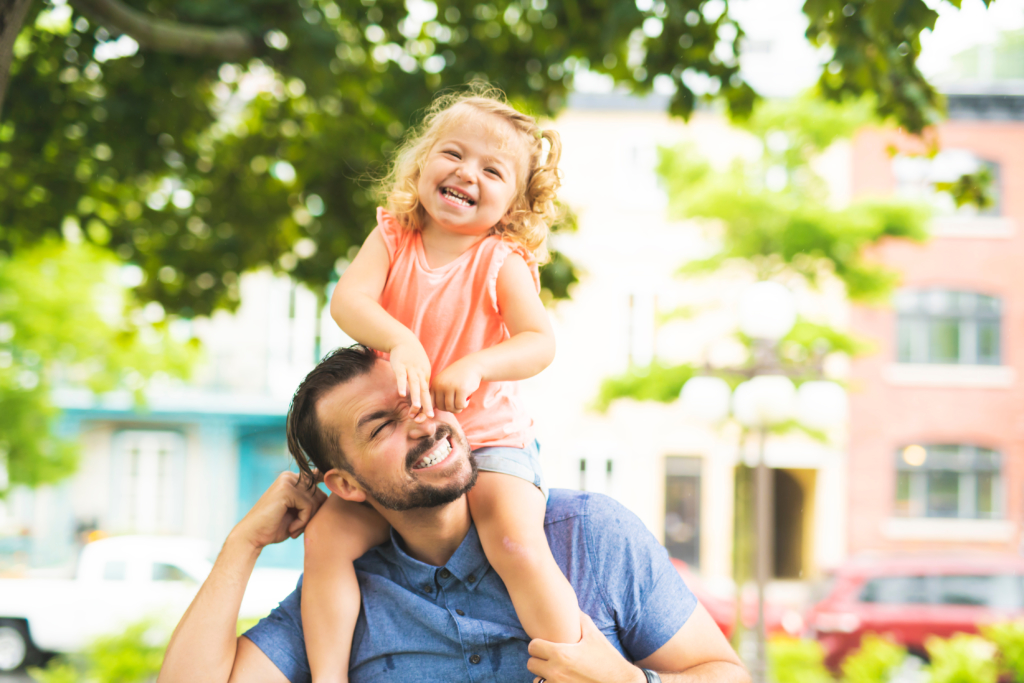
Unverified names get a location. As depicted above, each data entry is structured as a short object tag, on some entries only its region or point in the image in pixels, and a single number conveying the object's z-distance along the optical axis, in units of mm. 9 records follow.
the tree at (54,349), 9133
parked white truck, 8953
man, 1543
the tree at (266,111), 3832
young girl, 1468
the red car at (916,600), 9062
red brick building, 14148
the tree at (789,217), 10375
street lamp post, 5605
